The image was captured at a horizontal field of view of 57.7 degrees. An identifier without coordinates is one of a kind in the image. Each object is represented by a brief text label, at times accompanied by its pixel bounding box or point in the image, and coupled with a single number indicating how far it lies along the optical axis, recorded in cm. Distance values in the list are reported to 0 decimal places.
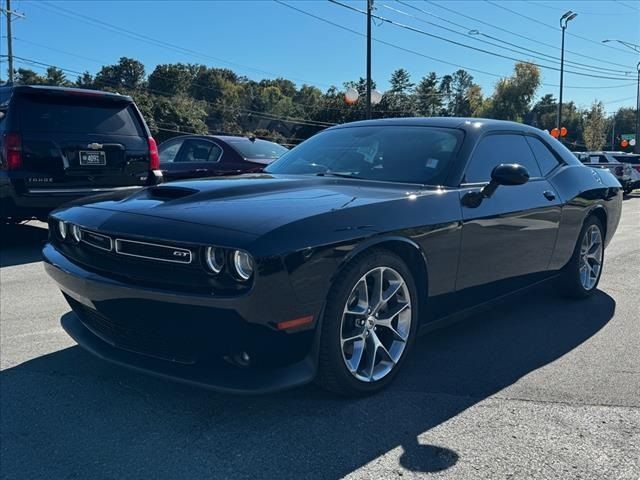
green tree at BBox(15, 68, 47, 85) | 6988
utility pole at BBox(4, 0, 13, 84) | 3757
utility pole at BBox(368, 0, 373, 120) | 2109
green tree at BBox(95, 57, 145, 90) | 9125
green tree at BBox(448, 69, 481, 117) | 9934
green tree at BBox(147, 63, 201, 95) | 9494
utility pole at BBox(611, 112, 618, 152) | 8381
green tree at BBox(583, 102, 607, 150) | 6550
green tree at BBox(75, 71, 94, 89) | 7214
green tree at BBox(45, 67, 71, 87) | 7706
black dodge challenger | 240
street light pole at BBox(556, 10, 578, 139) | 3164
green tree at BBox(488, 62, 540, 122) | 7425
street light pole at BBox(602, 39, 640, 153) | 3769
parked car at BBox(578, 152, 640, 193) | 1941
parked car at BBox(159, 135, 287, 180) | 862
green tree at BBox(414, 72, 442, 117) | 9454
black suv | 631
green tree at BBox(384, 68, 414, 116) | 4819
